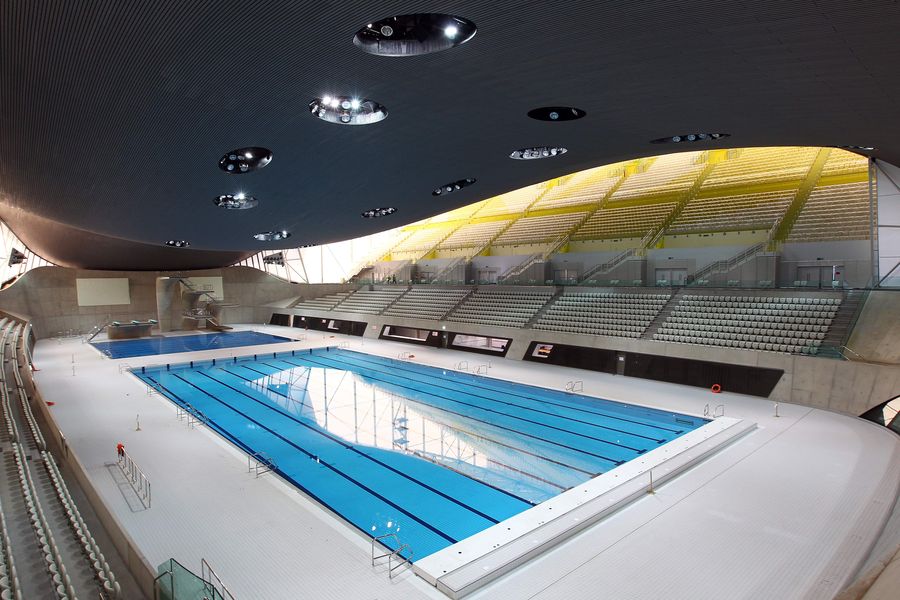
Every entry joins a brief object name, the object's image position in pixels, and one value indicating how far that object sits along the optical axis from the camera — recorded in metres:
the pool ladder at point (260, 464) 7.54
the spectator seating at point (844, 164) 18.52
